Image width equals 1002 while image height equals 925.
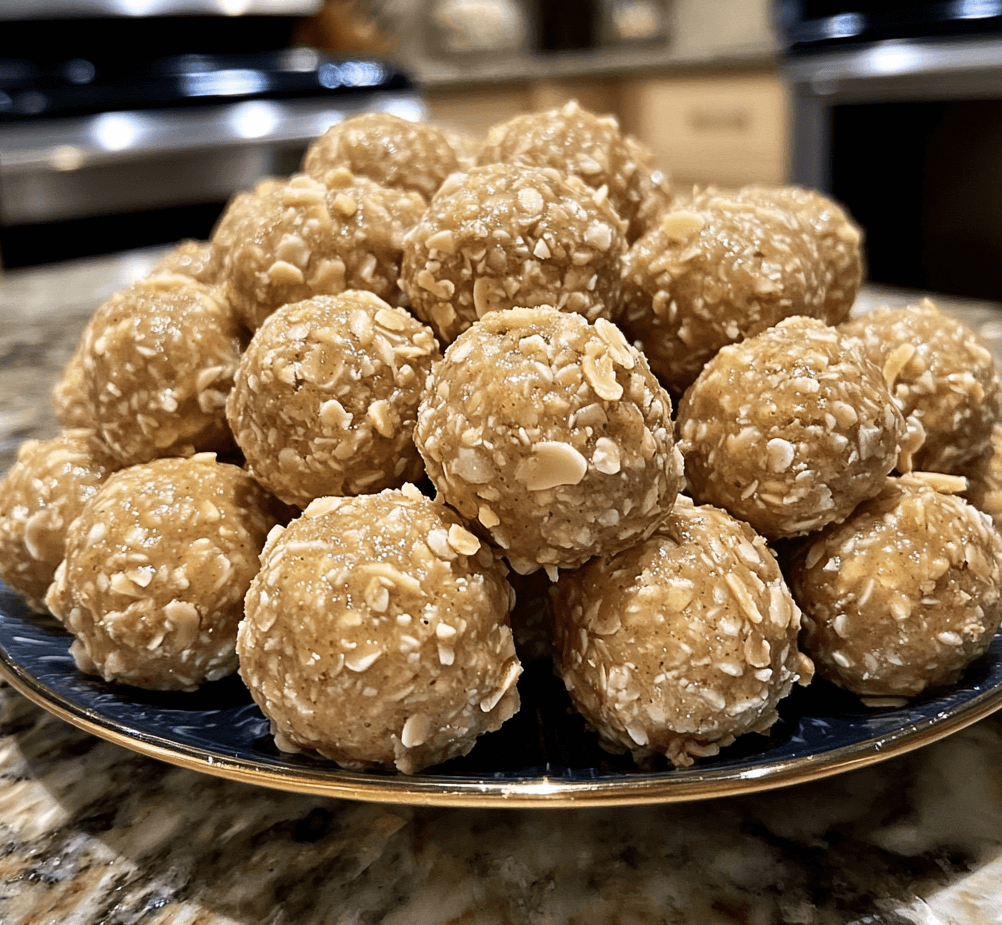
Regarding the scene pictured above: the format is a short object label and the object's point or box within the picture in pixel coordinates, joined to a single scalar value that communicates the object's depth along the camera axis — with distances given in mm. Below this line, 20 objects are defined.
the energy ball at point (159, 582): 143
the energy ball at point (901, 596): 136
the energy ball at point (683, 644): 127
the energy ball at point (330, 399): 142
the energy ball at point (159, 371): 157
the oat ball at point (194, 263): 184
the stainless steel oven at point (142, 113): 670
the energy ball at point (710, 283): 156
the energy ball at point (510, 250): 148
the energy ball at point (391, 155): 180
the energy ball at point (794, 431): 137
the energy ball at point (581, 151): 173
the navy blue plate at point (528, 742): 114
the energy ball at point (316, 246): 159
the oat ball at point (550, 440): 125
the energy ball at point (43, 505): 165
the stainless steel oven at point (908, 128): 589
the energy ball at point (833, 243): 180
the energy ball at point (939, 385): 158
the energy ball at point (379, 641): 123
